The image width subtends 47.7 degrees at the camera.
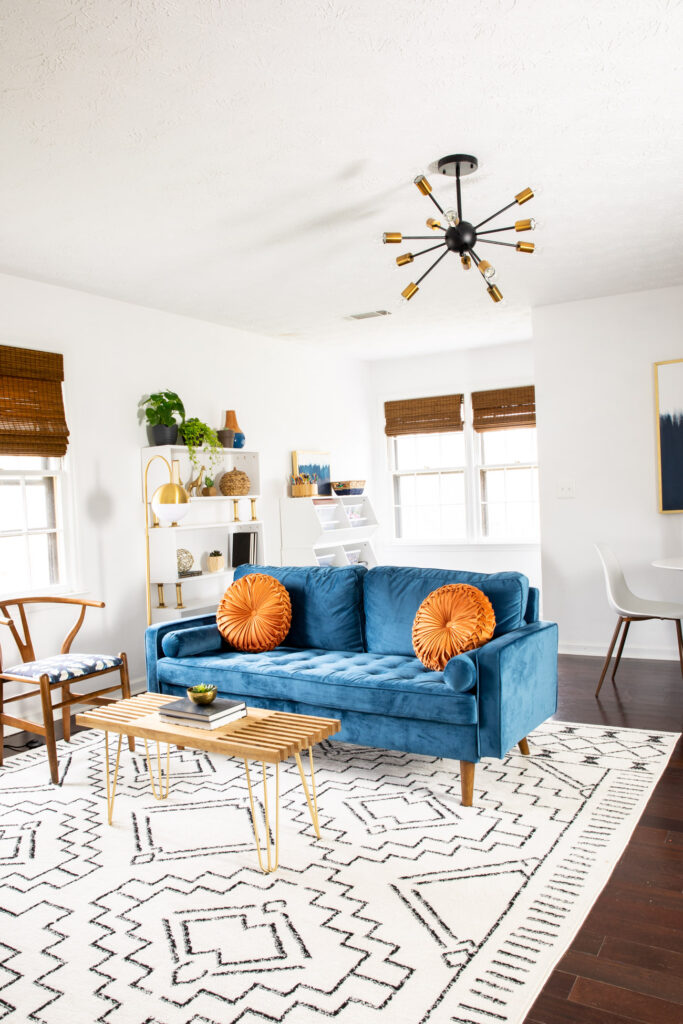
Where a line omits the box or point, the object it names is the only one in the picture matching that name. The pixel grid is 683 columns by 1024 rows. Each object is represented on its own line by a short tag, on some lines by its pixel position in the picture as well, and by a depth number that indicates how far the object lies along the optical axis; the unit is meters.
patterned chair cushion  3.71
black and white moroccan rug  1.97
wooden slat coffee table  2.63
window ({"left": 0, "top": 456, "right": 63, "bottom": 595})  4.65
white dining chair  4.63
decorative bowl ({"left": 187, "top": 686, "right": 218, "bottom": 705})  2.98
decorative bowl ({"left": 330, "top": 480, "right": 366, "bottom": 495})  7.25
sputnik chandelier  3.17
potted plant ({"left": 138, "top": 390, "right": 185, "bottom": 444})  5.24
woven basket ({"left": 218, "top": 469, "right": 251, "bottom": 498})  5.82
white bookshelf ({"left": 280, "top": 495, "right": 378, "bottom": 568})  6.59
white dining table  4.55
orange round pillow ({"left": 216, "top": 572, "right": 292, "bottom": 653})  4.12
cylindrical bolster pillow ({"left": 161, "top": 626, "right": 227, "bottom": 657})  4.01
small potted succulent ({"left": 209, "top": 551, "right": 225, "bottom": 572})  5.64
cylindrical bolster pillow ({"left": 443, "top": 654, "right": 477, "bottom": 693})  3.08
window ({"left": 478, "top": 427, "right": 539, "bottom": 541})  7.61
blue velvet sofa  3.10
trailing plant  5.37
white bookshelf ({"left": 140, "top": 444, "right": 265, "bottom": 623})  5.21
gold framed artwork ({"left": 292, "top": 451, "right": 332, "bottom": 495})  6.93
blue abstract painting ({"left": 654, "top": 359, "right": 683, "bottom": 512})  5.43
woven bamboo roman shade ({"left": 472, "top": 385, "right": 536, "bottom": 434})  7.53
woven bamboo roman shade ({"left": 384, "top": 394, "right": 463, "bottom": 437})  7.89
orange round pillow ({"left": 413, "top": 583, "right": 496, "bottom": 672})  3.37
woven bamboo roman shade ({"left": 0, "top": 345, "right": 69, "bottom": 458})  4.48
